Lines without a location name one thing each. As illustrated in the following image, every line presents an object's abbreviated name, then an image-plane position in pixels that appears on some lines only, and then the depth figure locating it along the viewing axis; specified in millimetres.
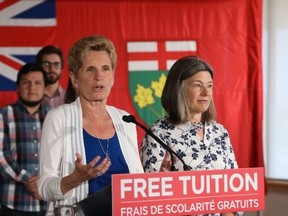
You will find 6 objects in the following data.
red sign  2457
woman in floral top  3056
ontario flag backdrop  4657
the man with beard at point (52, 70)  4627
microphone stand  2703
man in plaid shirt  4437
